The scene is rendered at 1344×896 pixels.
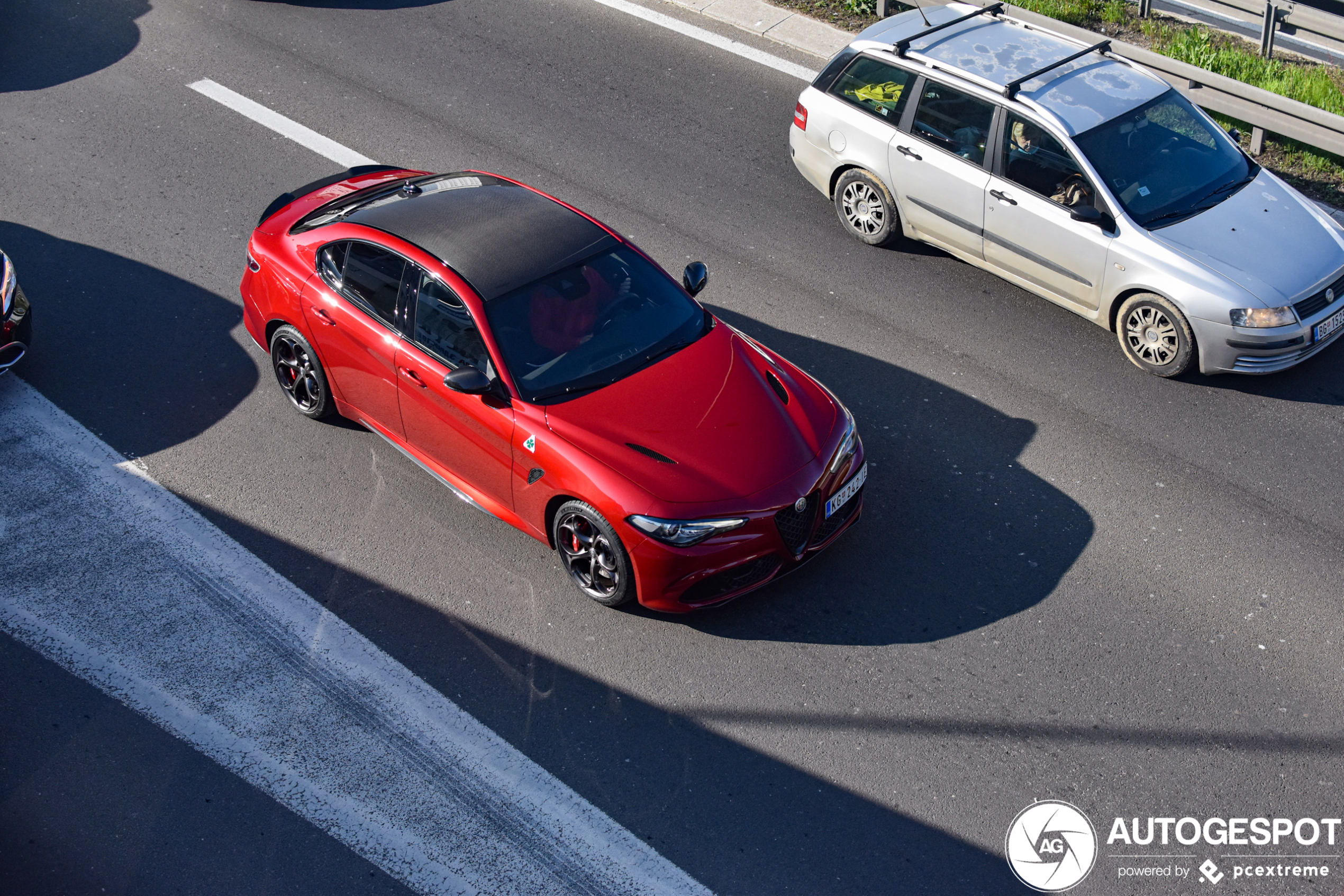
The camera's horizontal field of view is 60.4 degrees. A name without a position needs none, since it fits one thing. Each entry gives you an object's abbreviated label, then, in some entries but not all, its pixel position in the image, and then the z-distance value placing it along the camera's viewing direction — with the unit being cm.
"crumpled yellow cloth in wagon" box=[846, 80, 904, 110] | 925
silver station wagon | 791
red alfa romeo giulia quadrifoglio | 625
